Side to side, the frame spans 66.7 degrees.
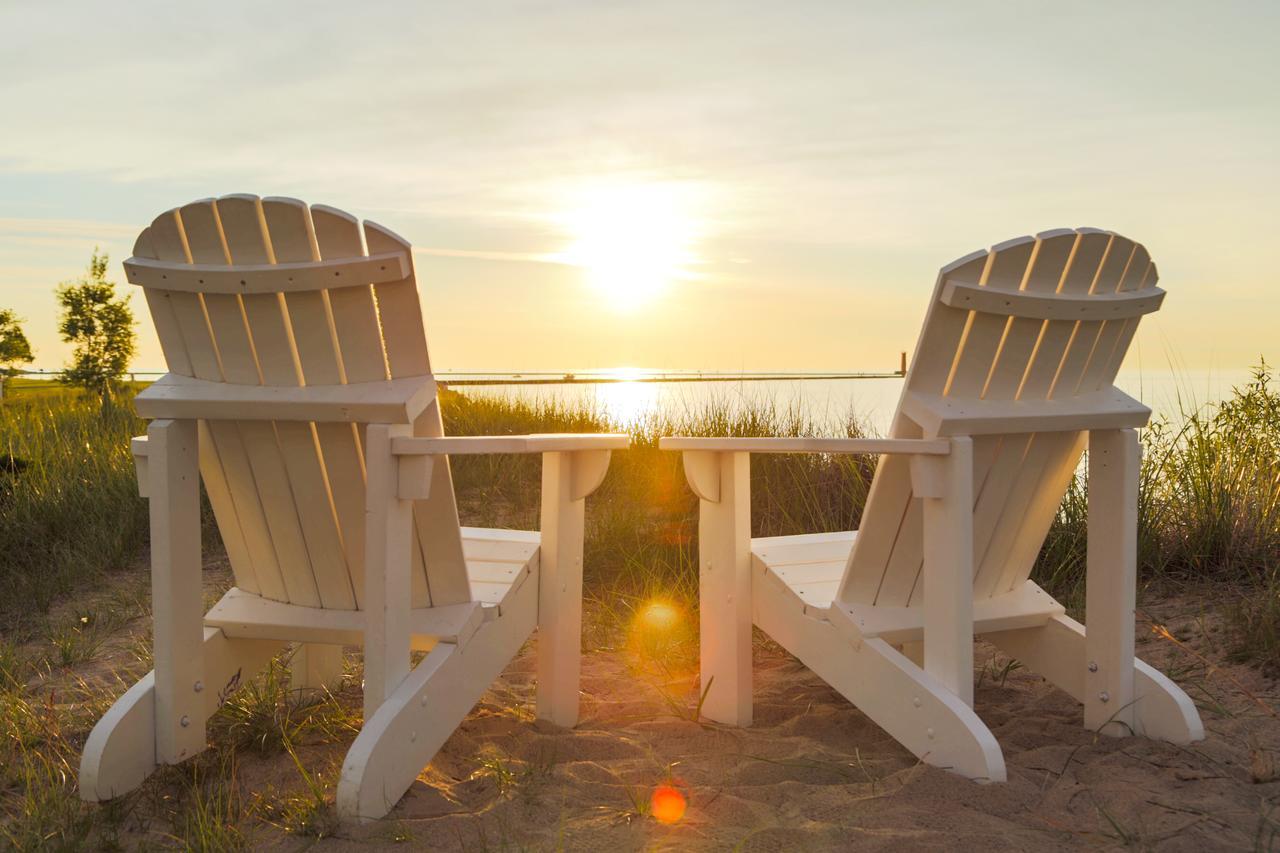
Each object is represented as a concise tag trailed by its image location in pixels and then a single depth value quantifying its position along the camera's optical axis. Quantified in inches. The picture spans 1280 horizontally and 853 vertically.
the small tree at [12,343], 780.6
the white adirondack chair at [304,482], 80.2
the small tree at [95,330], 709.9
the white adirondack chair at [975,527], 87.3
